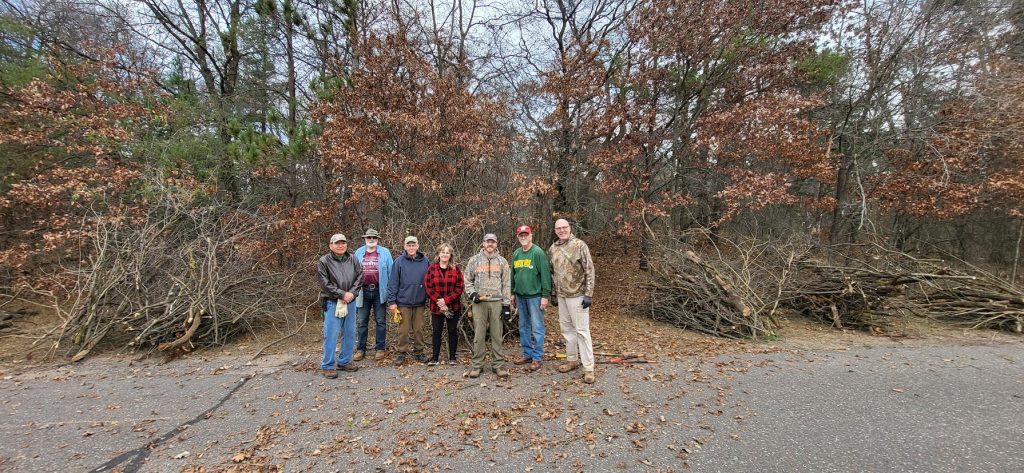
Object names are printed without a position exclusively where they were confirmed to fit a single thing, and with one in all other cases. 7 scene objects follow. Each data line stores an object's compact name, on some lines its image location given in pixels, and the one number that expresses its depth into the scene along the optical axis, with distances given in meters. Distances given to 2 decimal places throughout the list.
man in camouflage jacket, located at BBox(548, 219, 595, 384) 4.62
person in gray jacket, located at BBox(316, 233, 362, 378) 4.82
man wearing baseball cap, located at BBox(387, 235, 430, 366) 5.25
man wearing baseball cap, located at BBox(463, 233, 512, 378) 4.90
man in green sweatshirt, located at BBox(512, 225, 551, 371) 4.96
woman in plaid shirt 5.07
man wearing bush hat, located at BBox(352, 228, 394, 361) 5.48
